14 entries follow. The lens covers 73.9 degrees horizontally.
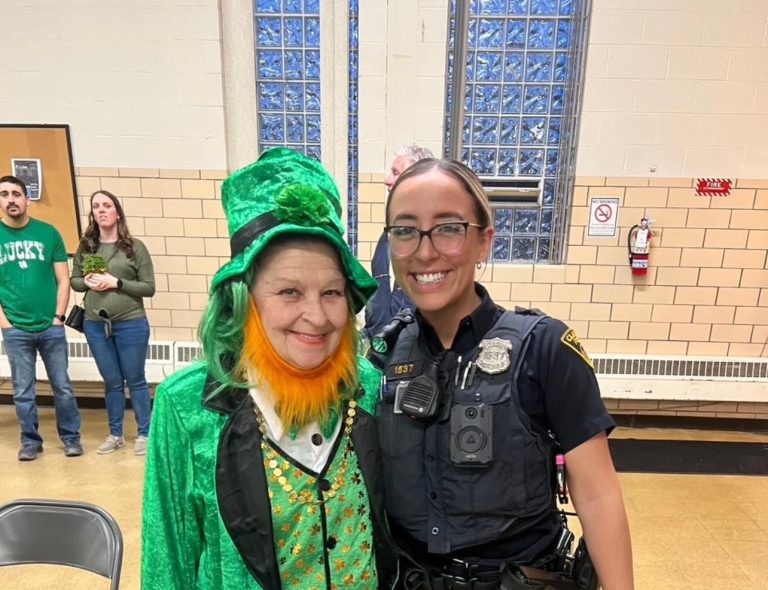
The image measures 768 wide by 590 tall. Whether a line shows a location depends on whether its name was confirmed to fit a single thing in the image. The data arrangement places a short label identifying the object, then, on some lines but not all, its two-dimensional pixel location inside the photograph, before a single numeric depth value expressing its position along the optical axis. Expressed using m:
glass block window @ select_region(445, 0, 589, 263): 3.72
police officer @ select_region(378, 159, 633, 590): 1.04
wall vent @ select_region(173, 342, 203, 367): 4.14
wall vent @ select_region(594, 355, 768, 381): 3.98
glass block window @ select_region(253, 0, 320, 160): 3.79
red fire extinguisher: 3.79
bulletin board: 3.85
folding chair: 1.51
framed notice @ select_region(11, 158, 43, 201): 3.92
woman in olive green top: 3.30
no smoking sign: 3.84
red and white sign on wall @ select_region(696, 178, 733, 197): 3.78
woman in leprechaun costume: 1.04
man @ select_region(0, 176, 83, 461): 3.33
